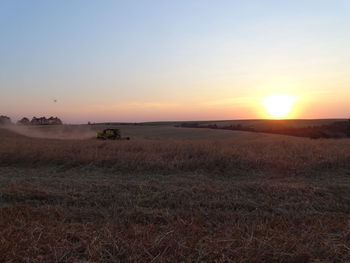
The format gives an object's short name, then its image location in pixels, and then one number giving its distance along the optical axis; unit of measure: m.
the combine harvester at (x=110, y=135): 39.60
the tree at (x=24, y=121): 105.76
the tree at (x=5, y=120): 96.79
